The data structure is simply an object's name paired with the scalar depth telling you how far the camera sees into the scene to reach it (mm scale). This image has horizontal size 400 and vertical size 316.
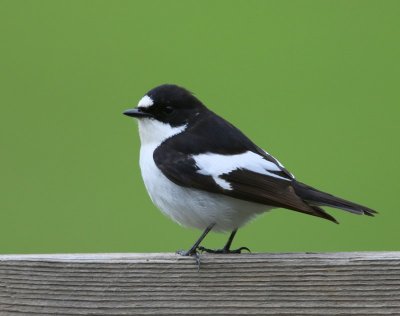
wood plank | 6277
